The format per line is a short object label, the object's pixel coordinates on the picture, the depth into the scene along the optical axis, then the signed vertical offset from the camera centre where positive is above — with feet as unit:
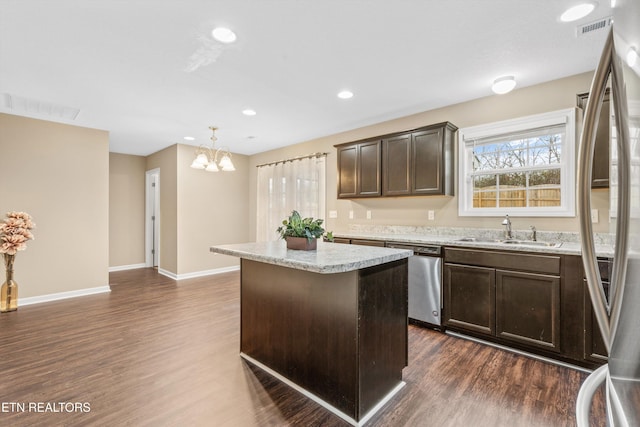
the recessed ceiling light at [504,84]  9.33 +3.97
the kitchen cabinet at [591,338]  7.33 -3.09
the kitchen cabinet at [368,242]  11.54 -1.18
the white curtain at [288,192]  16.67 +1.24
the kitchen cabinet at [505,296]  8.04 -2.42
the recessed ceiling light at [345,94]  10.71 +4.26
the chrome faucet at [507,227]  10.00 -0.50
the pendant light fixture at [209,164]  12.83 +2.12
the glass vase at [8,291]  12.05 -3.12
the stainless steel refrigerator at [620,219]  1.68 -0.05
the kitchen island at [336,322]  5.81 -2.37
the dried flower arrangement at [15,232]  11.86 -0.79
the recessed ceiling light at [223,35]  7.10 +4.27
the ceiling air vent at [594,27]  6.70 +4.23
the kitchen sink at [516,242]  8.84 -0.94
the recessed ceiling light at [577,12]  6.24 +4.26
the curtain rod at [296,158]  16.37 +3.16
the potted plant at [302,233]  7.17 -0.49
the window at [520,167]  9.50 +1.58
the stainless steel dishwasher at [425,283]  10.04 -2.42
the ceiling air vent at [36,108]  11.02 +4.14
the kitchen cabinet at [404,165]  11.15 +1.94
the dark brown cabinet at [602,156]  7.80 +1.47
